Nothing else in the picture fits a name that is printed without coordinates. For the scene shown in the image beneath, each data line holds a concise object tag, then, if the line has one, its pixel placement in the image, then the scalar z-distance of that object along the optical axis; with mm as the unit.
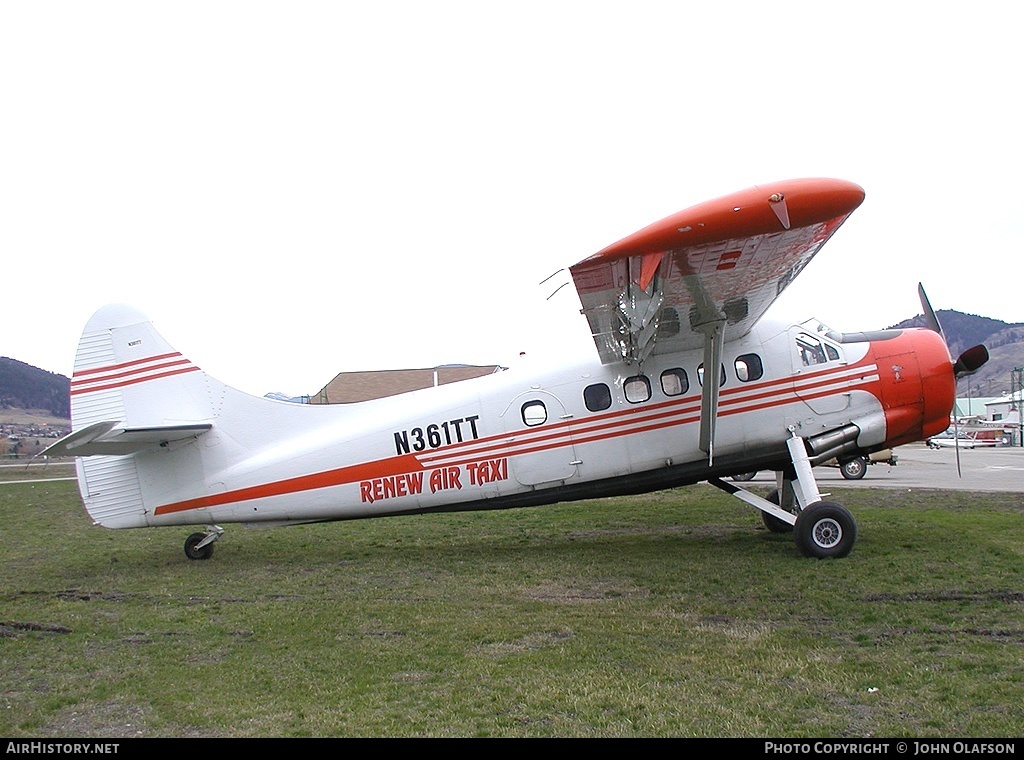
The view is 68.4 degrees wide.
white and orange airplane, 9844
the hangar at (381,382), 44438
